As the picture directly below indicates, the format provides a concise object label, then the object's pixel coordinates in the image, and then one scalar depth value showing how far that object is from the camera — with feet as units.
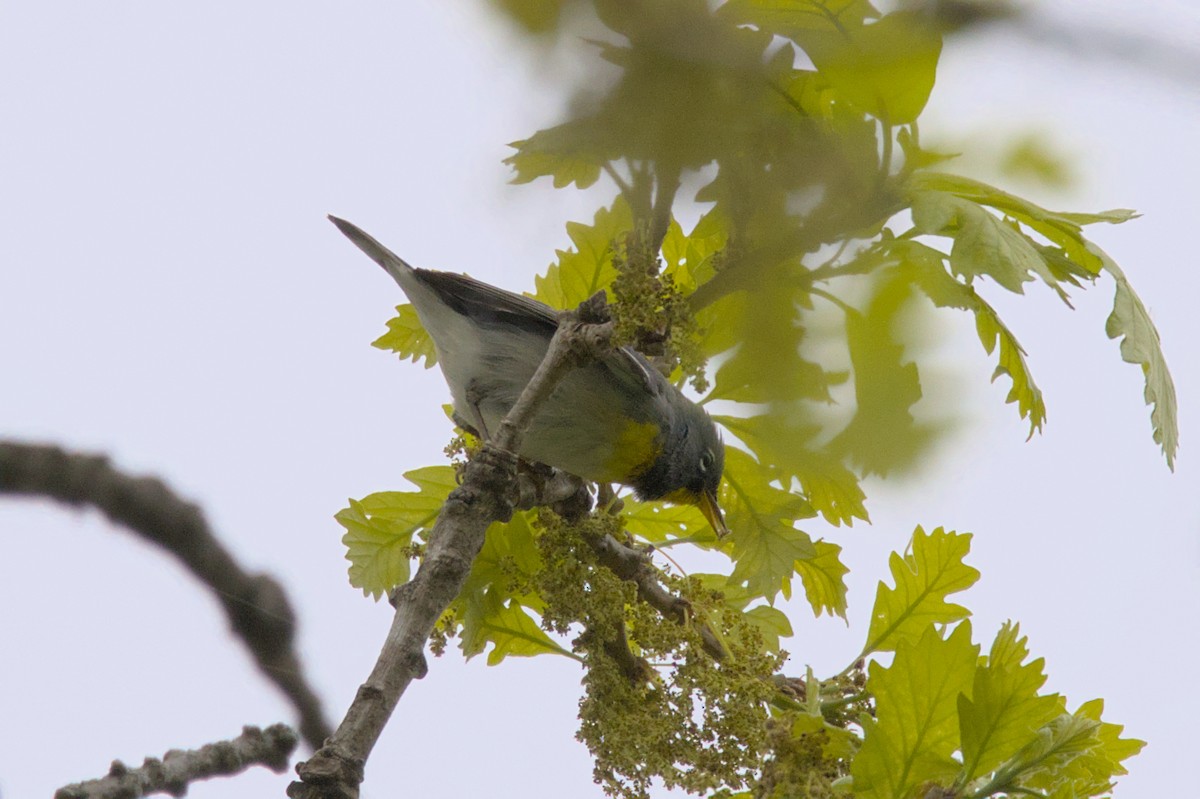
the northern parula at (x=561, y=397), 22.72
